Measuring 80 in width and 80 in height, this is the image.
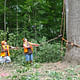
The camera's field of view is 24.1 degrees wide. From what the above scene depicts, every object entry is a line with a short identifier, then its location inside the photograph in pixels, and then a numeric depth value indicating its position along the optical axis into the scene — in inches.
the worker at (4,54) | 320.8
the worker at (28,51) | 331.0
